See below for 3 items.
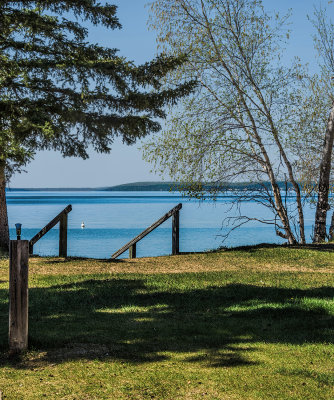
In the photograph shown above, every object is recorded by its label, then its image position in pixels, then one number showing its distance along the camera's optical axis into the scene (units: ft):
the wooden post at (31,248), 54.47
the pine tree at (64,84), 45.50
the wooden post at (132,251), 54.49
